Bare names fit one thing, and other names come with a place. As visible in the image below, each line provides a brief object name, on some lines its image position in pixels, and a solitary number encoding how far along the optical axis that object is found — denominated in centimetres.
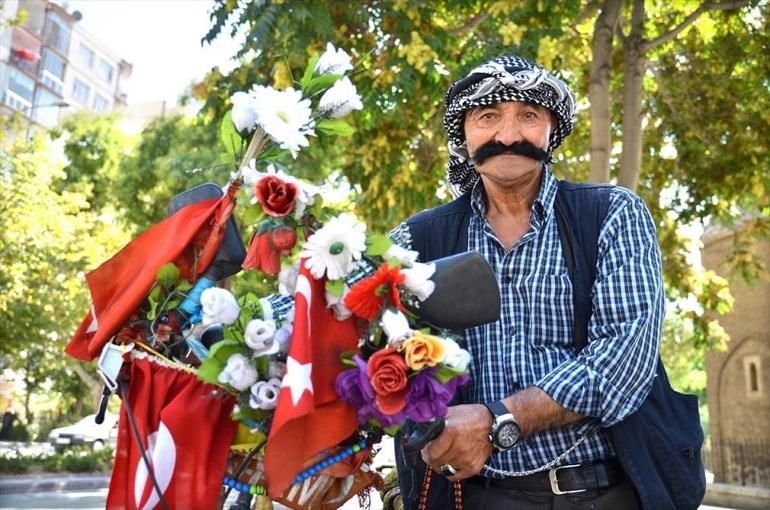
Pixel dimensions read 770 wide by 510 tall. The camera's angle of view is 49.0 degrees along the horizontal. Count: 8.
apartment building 5362
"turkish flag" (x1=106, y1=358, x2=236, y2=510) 175
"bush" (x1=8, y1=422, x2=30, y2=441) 3897
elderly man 214
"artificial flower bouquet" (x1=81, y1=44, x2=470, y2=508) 168
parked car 3034
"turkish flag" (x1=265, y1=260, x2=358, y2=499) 164
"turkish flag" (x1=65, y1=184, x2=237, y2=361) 190
